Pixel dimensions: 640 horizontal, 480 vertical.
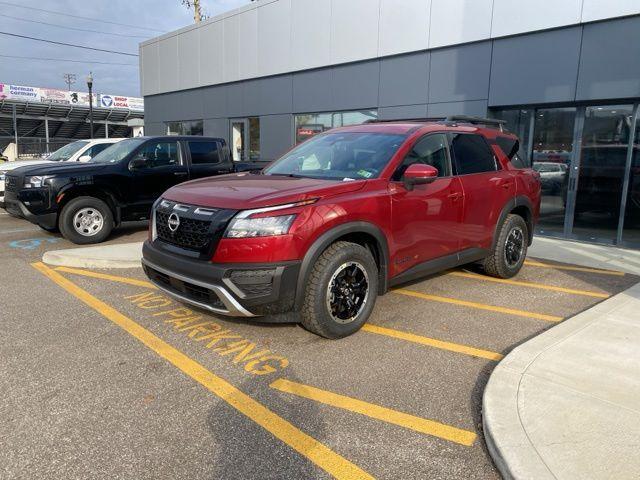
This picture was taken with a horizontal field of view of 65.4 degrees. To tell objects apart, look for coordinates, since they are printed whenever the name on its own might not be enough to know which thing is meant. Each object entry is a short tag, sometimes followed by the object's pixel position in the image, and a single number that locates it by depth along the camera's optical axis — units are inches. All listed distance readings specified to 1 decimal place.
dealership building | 339.9
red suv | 146.3
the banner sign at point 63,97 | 2156.5
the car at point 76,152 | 429.1
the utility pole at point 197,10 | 1270.9
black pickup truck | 308.0
